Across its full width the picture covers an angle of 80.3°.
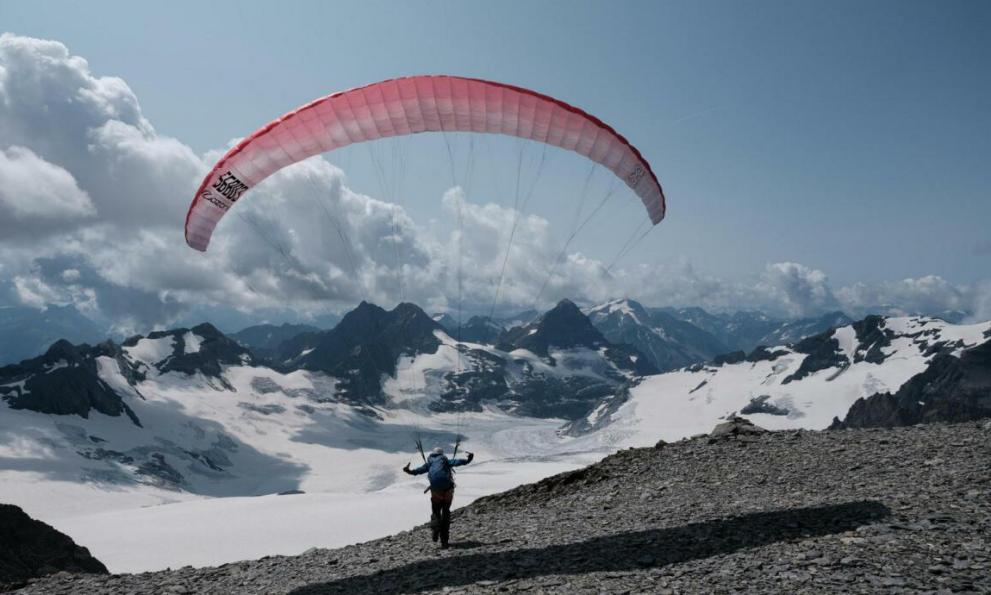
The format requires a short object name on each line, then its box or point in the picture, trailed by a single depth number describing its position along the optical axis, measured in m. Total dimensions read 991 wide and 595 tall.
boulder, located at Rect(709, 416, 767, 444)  23.40
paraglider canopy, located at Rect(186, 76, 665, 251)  17.47
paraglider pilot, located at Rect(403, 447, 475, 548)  14.68
